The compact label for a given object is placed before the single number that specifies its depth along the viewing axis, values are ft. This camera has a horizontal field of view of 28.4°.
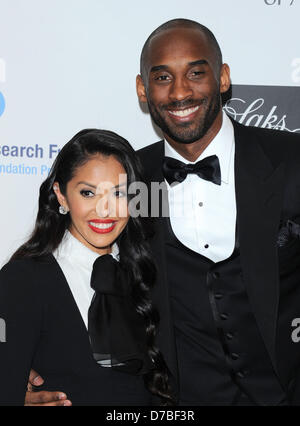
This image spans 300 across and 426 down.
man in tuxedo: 6.96
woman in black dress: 6.02
